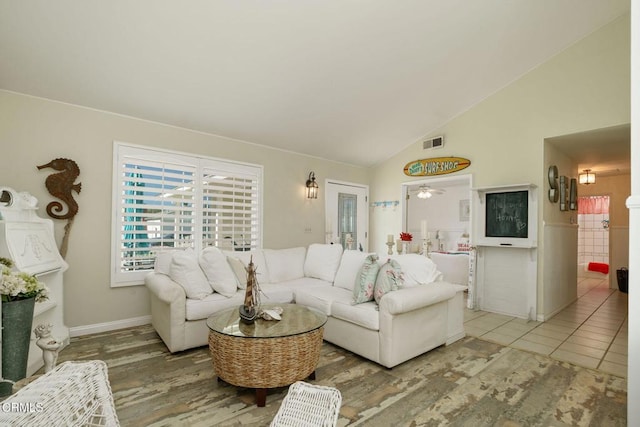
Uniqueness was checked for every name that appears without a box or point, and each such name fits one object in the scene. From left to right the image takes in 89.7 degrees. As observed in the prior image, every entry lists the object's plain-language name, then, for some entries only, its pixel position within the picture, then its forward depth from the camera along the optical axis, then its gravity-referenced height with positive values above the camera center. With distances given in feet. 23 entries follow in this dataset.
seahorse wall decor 10.96 +1.06
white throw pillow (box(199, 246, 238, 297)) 11.35 -1.91
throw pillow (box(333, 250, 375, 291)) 12.45 -1.88
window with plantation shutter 12.44 +0.60
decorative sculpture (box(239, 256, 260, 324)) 8.24 -2.23
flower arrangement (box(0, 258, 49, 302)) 6.60 -1.44
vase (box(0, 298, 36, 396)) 6.79 -2.56
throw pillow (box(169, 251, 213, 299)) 10.58 -1.86
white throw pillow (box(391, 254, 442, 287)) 10.65 -1.63
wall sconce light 18.39 +1.97
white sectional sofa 9.26 -2.69
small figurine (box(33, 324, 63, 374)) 6.69 -2.64
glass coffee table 7.31 -3.09
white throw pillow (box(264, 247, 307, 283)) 14.17 -1.95
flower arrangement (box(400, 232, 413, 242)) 14.71 -0.71
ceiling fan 20.95 +2.06
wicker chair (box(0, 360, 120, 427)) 3.50 -2.18
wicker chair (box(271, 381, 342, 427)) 4.48 -2.76
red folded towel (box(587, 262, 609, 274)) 25.54 -3.55
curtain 25.29 +1.48
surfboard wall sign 17.03 +3.13
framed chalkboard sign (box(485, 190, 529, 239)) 14.60 +0.39
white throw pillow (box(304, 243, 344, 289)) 14.10 -1.83
